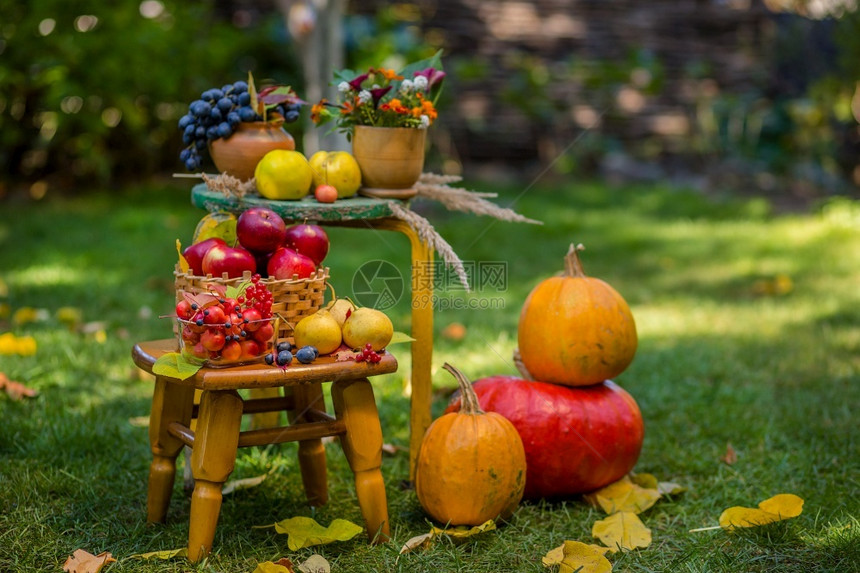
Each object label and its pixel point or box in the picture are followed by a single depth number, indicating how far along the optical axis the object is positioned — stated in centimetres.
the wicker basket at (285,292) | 234
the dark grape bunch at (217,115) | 277
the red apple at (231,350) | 222
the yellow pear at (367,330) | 239
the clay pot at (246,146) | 276
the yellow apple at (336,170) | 269
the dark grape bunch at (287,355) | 226
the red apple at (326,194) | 262
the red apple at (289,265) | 241
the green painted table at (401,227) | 258
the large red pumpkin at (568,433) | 273
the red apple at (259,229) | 242
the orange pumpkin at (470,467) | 252
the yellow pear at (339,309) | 244
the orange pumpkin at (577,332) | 275
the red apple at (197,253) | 246
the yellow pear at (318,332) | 234
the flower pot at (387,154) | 273
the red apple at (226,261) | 237
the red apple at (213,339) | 219
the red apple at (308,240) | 254
